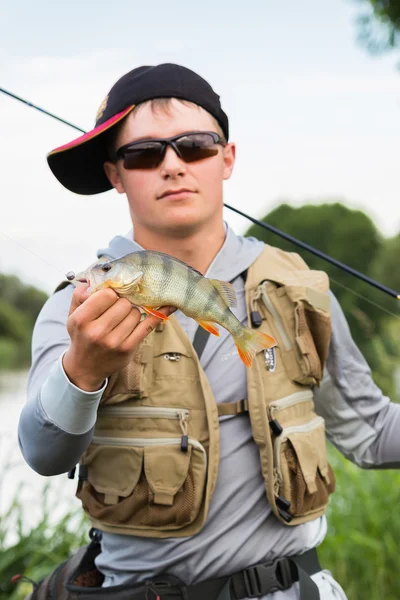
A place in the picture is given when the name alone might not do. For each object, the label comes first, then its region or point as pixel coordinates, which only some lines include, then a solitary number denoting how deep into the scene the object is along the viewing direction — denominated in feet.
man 8.45
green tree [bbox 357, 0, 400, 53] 65.26
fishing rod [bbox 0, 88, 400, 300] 10.56
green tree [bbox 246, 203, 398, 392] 120.26
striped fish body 6.79
